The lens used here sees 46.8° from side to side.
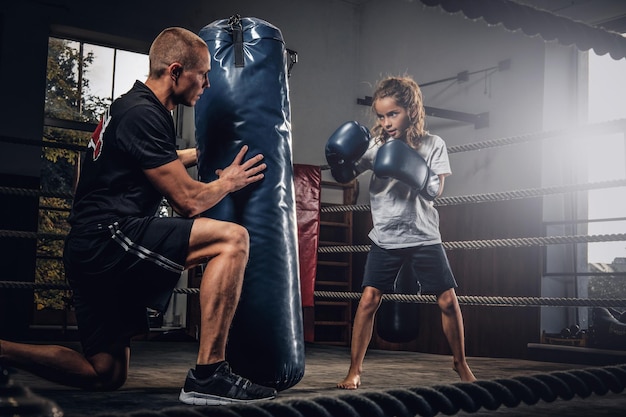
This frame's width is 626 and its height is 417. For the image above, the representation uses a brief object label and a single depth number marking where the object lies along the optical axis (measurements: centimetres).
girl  238
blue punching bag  178
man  169
